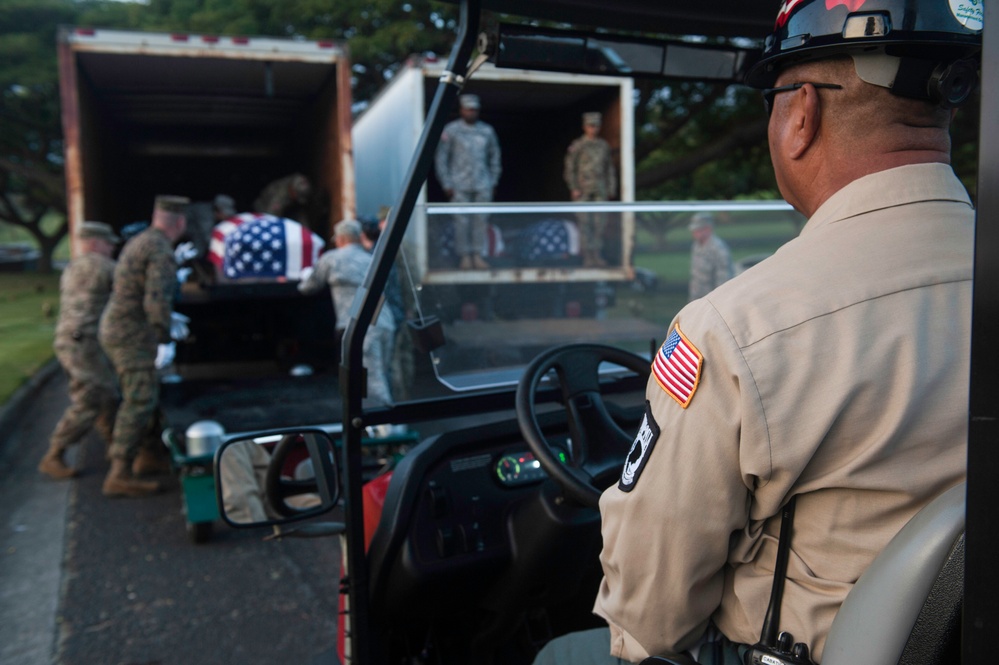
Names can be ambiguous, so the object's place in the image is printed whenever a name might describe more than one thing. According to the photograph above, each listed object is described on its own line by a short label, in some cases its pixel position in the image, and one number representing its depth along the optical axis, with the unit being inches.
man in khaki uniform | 43.8
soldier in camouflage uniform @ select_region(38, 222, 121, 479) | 250.1
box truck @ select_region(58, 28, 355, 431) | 288.2
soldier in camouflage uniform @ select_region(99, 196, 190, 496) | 235.8
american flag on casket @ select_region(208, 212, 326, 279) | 304.7
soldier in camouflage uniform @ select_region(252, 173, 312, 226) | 392.5
